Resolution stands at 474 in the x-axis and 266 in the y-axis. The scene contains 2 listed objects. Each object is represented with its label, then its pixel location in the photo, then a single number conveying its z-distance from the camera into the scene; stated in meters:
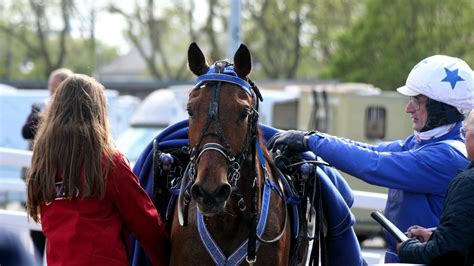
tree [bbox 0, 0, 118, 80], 85.36
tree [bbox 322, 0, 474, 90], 57.07
